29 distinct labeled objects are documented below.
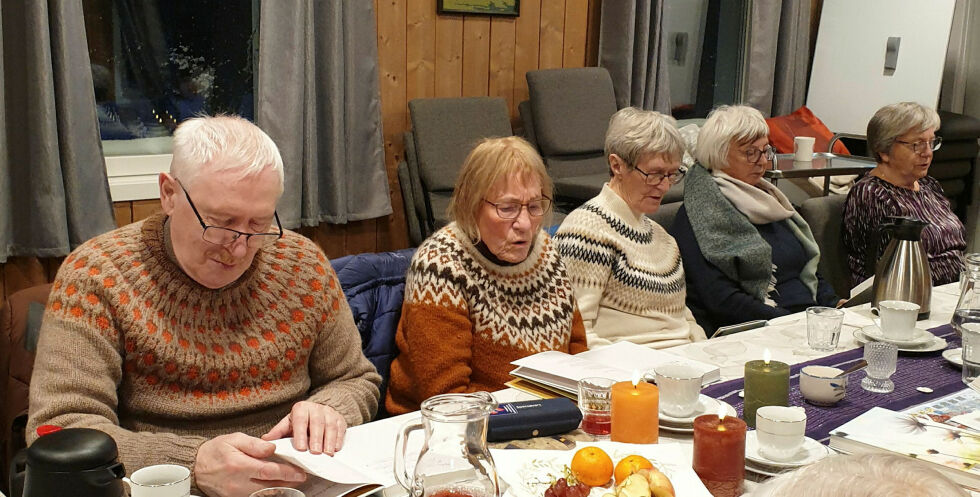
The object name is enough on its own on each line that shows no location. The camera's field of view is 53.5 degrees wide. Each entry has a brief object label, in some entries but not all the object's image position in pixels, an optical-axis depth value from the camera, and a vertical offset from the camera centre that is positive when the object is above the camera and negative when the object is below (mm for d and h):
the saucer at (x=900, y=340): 2148 -692
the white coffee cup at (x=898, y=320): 2160 -649
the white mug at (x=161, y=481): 1174 -578
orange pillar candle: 1507 -609
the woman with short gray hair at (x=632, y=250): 2537 -623
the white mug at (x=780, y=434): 1475 -619
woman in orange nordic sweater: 2098 -611
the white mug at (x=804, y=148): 4906 -648
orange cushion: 5359 -632
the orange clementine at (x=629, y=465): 1328 -606
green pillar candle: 1666 -618
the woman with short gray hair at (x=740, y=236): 2906 -673
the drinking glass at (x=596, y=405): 1604 -640
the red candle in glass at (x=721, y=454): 1383 -612
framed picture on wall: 4438 -8
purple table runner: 1725 -693
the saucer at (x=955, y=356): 2025 -685
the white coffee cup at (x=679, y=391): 1635 -621
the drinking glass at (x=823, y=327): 2119 -661
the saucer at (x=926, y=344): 2131 -696
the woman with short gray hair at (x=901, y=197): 3541 -639
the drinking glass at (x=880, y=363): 1904 -657
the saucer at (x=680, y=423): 1624 -668
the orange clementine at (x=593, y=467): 1354 -620
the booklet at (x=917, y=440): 1443 -642
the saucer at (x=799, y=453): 1474 -657
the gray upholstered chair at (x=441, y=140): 4035 -557
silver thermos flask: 2422 -606
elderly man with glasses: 1556 -551
